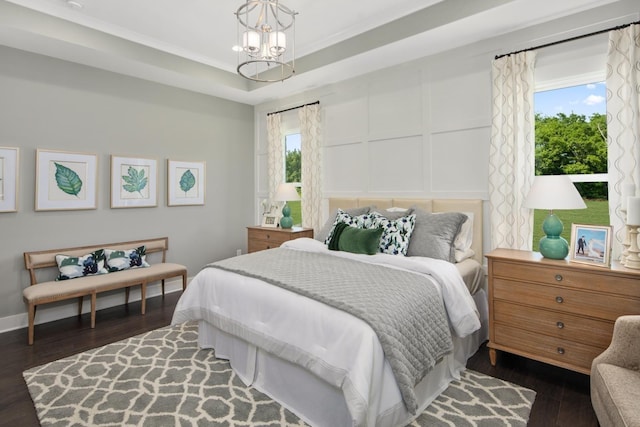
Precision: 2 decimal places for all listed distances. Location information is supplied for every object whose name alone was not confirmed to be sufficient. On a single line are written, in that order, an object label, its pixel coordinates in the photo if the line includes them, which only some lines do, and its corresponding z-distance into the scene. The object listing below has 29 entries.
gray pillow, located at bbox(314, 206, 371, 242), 3.50
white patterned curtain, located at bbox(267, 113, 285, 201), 4.98
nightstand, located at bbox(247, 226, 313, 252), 4.26
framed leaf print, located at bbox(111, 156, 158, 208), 3.96
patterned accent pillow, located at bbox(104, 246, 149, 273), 3.77
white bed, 1.58
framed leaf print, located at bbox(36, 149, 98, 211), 3.45
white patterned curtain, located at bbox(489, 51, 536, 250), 2.88
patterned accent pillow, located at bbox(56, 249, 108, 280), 3.46
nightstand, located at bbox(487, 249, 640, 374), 2.06
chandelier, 2.26
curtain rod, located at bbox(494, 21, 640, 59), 2.46
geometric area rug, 1.92
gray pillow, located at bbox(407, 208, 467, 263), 2.76
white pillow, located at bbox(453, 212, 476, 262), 2.93
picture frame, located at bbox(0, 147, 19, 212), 3.22
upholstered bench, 3.08
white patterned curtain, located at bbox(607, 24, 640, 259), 2.41
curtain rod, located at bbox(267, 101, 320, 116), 4.49
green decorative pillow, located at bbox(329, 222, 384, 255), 2.88
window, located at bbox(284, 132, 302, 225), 4.96
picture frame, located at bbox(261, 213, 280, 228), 4.76
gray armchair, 1.34
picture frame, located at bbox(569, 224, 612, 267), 2.20
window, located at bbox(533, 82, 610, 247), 2.69
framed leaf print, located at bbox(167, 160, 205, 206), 4.47
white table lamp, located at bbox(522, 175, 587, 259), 2.30
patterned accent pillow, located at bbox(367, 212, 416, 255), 2.87
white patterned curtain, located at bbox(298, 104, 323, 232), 4.48
